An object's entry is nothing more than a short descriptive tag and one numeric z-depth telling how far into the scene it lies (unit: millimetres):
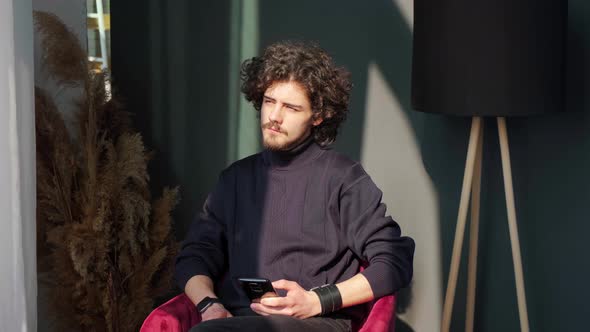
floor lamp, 5992
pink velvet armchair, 5566
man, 5848
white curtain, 6129
